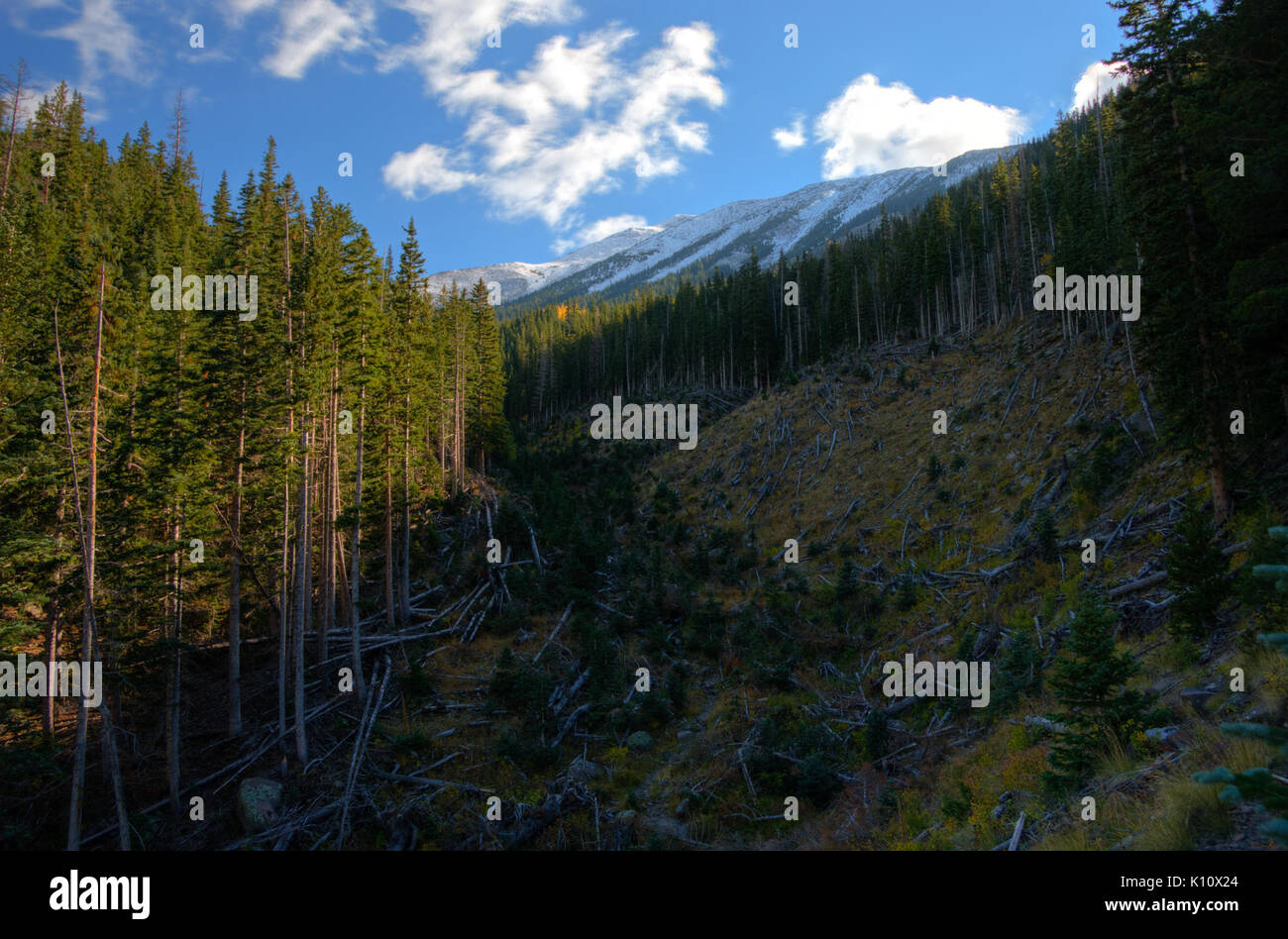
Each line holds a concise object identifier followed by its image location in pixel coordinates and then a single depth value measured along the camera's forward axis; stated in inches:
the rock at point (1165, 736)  318.3
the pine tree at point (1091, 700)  341.7
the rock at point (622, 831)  509.4
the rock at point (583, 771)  611.8
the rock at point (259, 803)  585.0
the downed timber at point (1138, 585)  556.7
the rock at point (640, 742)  681.6
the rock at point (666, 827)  521.3
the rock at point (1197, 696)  350.3
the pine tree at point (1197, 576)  436.1
